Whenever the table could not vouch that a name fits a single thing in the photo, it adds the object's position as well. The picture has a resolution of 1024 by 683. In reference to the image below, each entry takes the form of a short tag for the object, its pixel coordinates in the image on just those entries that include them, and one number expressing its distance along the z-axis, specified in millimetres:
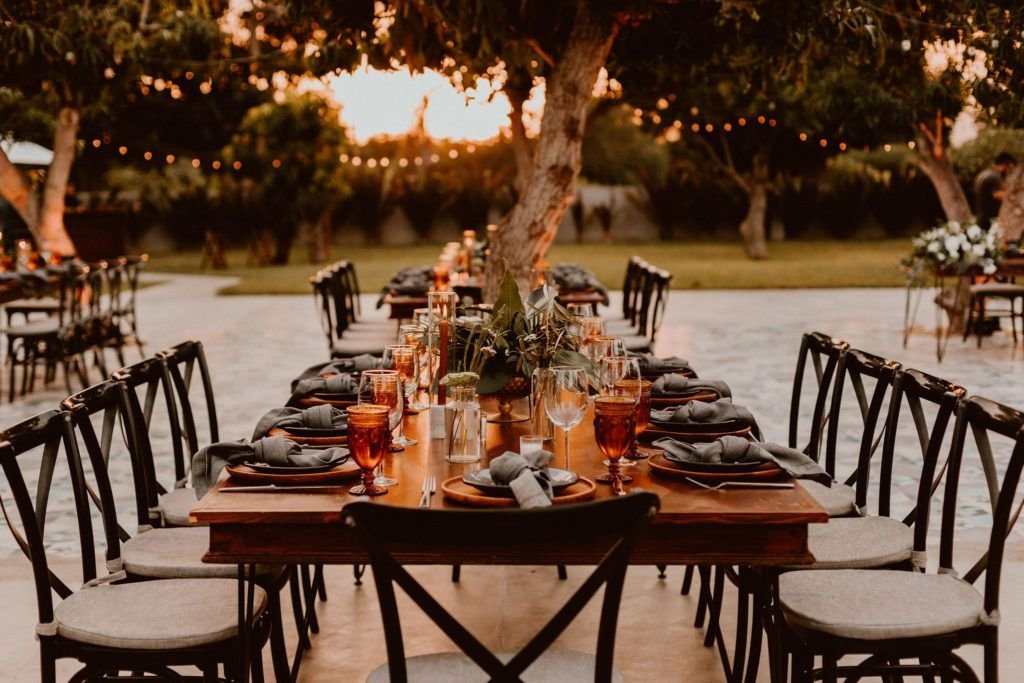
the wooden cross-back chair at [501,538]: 1952
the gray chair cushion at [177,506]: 3455
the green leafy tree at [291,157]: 22453
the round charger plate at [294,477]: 2586
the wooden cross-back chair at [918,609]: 2645
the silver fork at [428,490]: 2486
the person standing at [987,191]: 13154
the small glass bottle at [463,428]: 2896
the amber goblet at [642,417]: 2886
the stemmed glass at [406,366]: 3189
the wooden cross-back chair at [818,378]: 4051
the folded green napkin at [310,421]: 3117
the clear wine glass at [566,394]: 2680
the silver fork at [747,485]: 2529
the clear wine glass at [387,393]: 2781
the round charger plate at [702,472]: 2584
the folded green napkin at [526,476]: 2334
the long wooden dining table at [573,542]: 2357
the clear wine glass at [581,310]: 4508
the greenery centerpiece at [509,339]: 3373
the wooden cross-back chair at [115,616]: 2596
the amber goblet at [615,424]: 2500
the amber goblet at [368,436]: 2438
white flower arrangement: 9742
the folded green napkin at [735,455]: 2662
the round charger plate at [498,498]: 2424
